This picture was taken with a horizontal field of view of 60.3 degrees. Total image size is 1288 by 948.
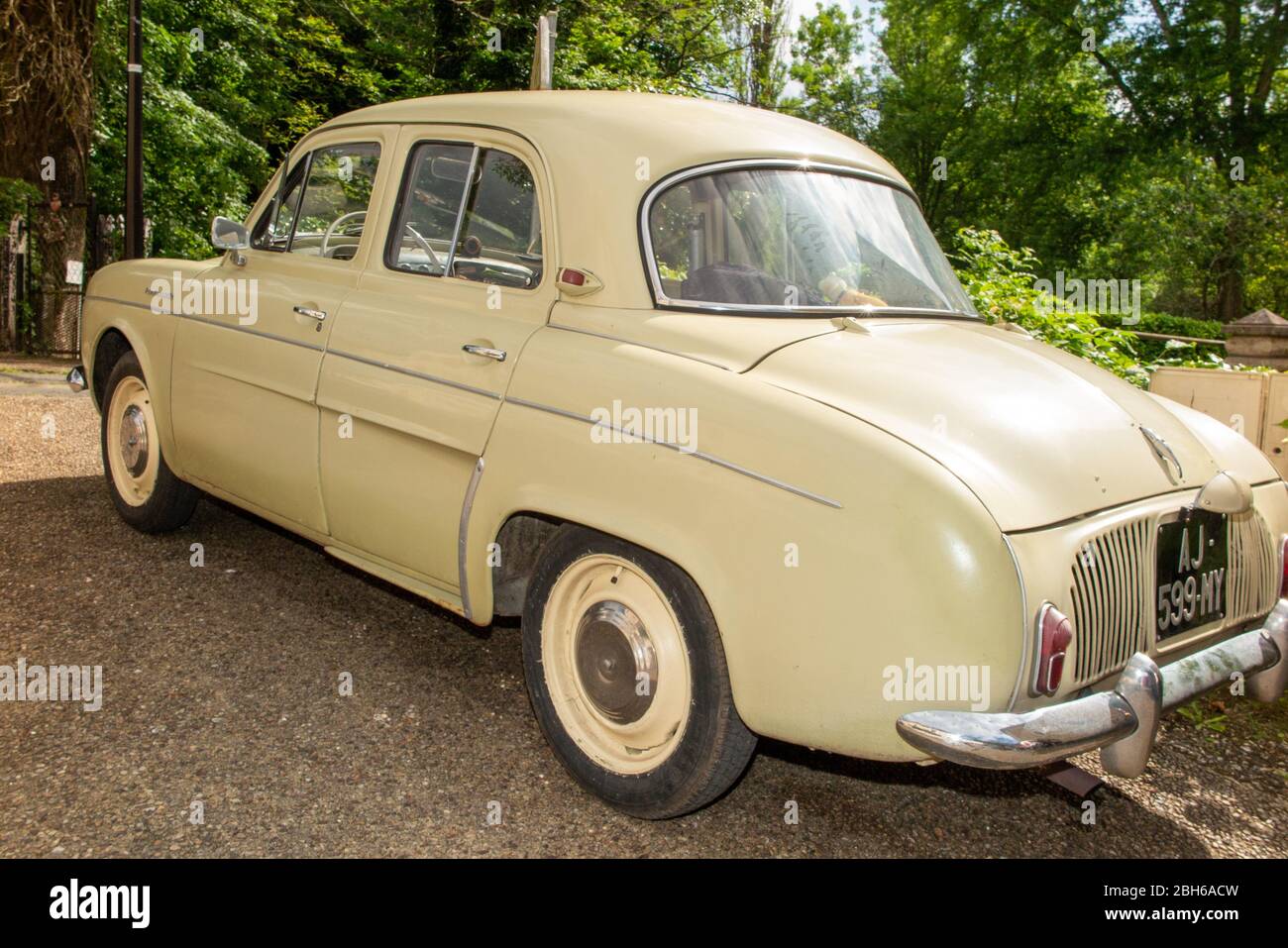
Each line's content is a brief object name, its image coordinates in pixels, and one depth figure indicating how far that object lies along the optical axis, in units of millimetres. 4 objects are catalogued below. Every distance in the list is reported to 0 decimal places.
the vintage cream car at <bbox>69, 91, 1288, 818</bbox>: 2617
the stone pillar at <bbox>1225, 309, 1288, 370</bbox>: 9625
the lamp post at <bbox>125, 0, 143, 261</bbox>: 12688
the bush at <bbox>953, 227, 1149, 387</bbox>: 6801
